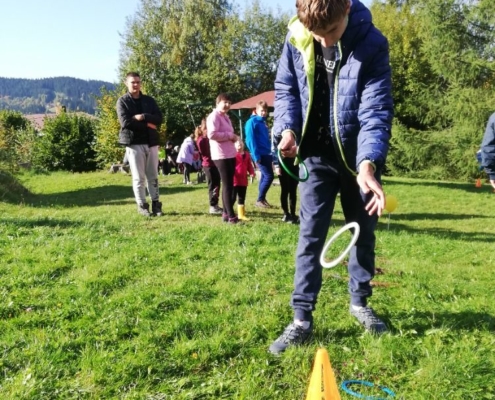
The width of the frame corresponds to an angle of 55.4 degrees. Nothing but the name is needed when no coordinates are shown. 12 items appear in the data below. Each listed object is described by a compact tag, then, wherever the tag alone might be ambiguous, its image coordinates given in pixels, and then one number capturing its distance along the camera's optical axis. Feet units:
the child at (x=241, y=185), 25.16
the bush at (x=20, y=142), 86.36
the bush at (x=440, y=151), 66.23
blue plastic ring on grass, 7.68
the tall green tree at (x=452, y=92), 64.49
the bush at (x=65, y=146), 96.94
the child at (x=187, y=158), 58.29
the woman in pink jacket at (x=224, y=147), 22.59
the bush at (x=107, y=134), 94.79
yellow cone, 6.39
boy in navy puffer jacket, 8.28
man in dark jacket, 23.99
